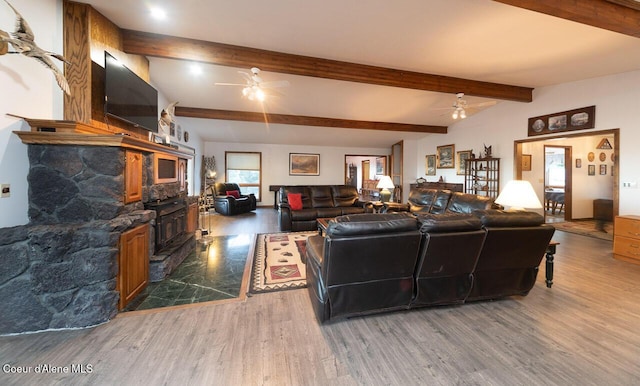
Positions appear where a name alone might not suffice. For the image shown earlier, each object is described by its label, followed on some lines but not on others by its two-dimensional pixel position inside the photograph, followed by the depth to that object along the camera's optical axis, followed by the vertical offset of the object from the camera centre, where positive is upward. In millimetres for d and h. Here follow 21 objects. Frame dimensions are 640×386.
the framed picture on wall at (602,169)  6395 +606
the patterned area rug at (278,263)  2705 -1030
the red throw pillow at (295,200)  5500 -242
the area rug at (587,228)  4758 -827
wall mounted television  2488 +1092
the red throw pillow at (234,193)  7482 -117
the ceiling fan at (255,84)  3687 +1675
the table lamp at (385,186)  4826 +86
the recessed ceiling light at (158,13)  2664 +2008
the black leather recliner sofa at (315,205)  5141 -369
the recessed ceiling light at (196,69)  4029 +2091
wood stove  2889 -418
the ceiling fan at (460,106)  4878 +1747
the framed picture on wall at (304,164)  9219 +1002
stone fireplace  1832 -400
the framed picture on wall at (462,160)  7195 +969
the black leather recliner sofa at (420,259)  1797 -574
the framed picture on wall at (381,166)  10550 +1165
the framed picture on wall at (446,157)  7730 +1140
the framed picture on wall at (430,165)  8439 +942
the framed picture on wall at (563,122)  4516 +1440
